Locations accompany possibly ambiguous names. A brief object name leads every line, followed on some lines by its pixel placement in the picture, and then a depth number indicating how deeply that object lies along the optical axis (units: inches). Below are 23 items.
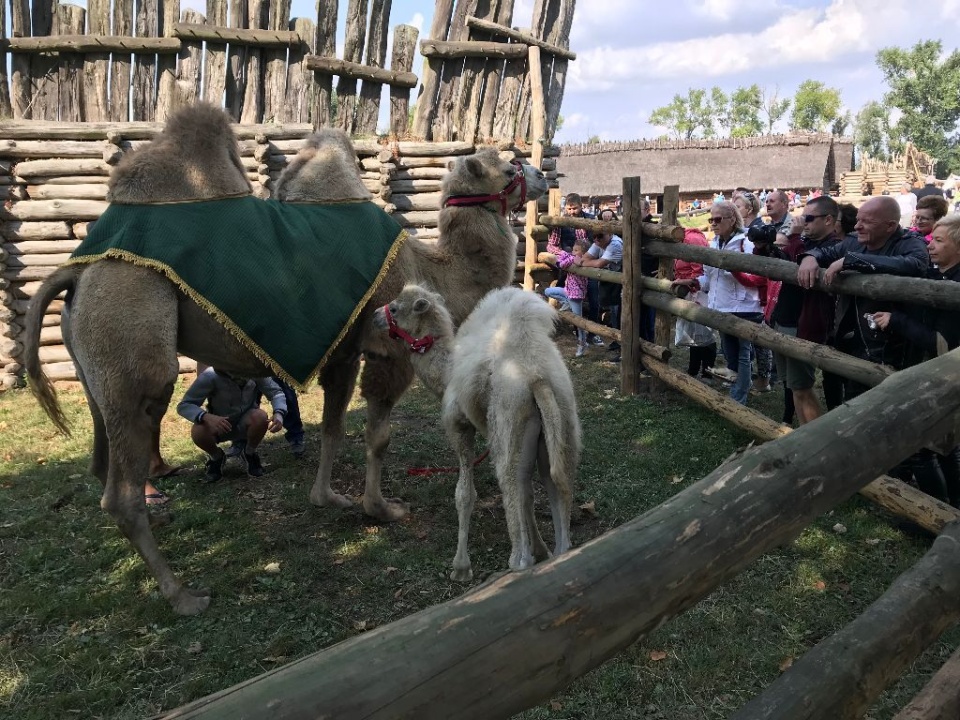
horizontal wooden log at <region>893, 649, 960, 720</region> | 86.7
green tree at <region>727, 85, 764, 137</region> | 3791.8
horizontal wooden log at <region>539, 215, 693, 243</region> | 298.7
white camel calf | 152.2
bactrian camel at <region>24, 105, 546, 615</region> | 163.8
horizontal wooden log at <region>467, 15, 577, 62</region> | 411.2
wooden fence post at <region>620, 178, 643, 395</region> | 313.9
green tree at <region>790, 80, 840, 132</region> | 3437.5
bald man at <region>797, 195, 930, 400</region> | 175.8
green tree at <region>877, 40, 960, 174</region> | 2467.6
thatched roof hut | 1606.8
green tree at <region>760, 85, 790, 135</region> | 3710.6
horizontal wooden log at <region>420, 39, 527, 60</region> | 405.1
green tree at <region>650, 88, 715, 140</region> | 3865.7
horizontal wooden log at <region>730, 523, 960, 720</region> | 69.7
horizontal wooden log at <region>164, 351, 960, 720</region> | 43.0
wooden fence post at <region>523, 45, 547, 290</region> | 419.8
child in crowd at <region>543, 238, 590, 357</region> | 437.1
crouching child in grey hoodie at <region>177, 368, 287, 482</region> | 235.8
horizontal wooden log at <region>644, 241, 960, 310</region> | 151.4
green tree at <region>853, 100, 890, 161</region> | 3134.8
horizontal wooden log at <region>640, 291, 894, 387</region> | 176.6
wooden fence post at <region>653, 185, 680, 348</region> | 314.3
